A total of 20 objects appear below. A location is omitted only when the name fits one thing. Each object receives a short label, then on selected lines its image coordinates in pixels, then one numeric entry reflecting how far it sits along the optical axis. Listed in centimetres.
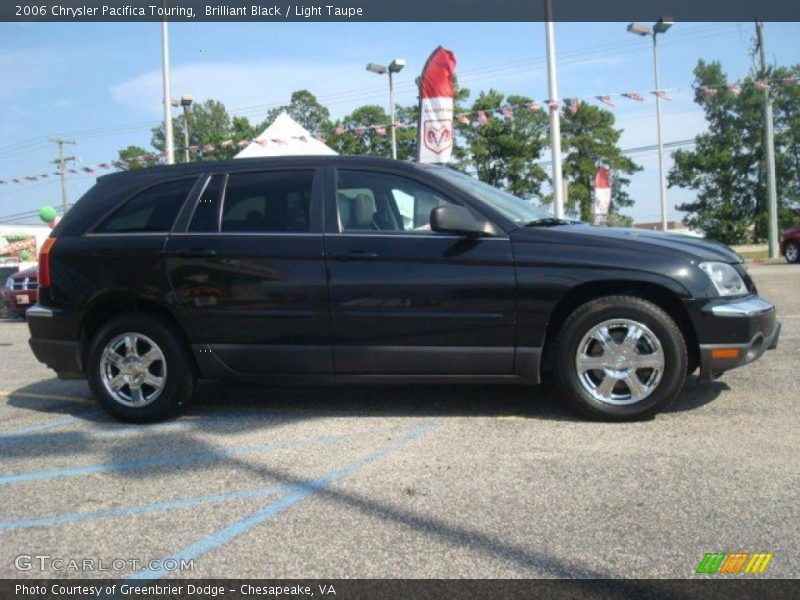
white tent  1669
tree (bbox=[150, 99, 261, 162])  5366
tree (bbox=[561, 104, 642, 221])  5719
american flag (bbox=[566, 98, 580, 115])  1597
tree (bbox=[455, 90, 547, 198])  5169
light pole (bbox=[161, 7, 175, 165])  1792
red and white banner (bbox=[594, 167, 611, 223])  2197
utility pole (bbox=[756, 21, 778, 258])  2671
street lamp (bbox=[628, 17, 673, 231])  2090
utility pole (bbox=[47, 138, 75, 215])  6366
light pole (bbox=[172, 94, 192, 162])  2311
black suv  455
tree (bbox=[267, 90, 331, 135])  6294
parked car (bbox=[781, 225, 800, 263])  2116
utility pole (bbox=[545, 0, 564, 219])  1475
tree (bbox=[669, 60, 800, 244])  5025
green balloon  1758
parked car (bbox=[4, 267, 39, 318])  1370
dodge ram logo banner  1420
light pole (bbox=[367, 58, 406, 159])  2228
